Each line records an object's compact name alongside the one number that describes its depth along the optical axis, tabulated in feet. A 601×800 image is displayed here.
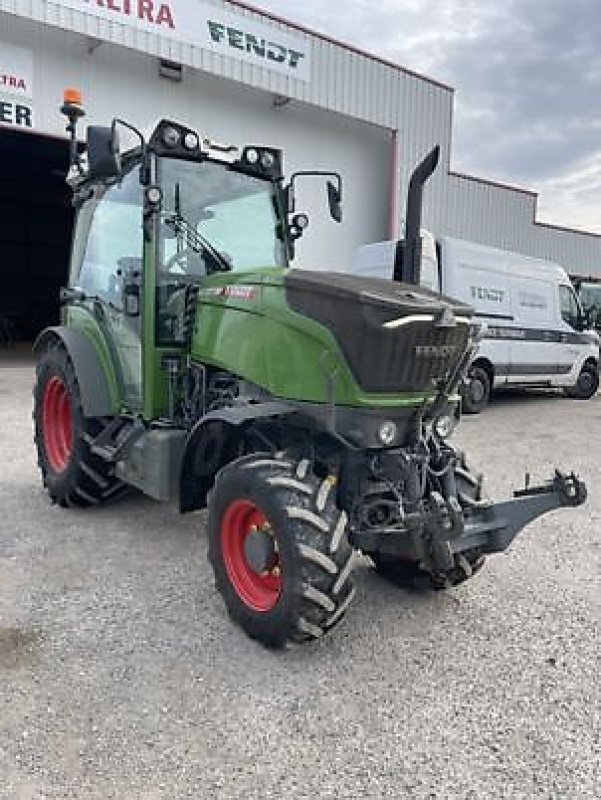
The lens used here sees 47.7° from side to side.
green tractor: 9.52
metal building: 36.40
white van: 31.89
